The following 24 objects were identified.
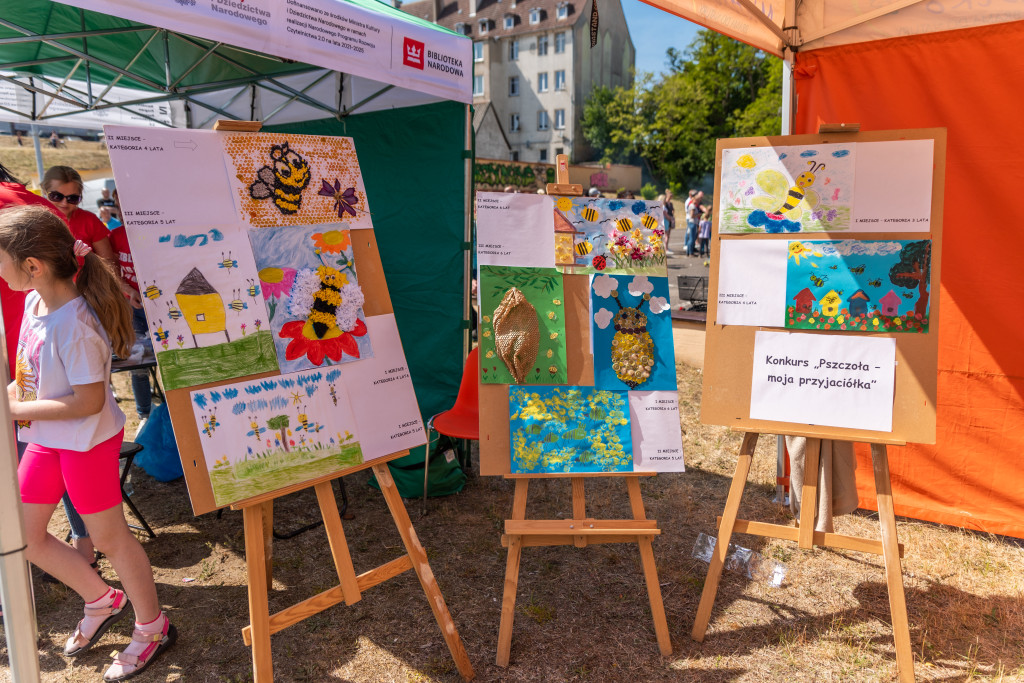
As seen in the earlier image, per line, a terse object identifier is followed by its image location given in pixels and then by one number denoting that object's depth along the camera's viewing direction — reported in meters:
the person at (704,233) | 13.19
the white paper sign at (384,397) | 1.96
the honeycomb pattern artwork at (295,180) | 1.84
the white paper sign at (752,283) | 2.19
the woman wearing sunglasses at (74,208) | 3.12
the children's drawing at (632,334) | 2.18
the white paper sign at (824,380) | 2.08
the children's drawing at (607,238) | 2.22
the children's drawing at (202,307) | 1.66
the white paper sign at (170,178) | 1.63
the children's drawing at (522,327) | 2.14
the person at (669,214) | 13.31
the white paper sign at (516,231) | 2.19
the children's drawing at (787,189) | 2.17
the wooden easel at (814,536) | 1.98
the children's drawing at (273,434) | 1.71
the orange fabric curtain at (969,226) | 2.68
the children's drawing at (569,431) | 2.10
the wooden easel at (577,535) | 2.06
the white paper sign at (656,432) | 2.12
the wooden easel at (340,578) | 1.70
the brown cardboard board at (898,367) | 2.04
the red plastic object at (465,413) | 2.94
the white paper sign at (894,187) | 2.07
